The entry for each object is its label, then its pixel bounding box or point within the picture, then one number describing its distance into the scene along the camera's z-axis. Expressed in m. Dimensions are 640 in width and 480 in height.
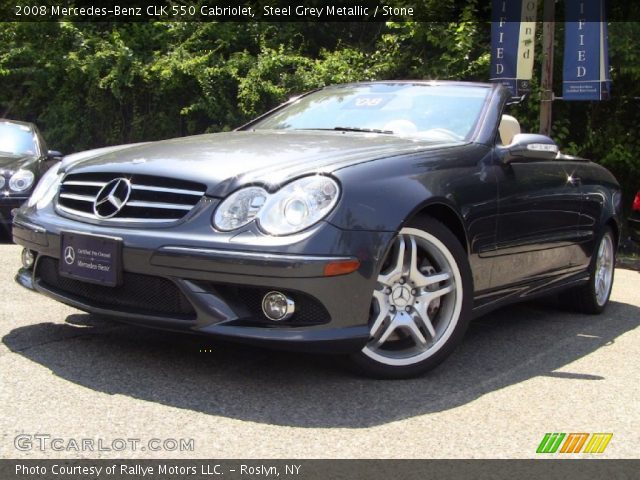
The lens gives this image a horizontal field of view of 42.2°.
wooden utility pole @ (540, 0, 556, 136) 10.20
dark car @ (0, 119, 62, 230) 7.97
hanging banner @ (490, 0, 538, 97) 9.98
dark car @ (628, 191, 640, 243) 8.09
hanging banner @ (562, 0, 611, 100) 9.76
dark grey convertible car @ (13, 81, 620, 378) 3.33
